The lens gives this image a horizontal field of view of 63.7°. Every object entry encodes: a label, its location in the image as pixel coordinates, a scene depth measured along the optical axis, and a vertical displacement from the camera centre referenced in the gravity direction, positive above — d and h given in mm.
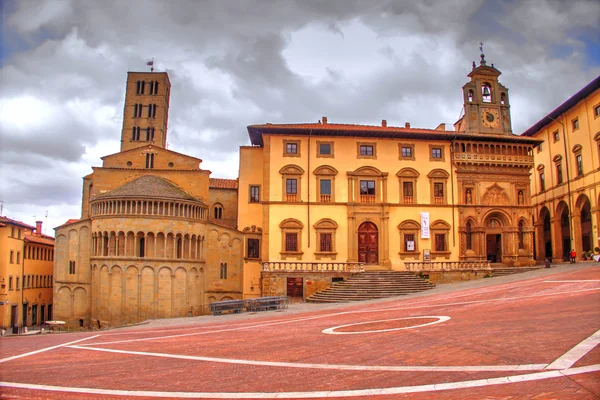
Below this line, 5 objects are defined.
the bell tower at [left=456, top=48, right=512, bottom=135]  47156 +14562
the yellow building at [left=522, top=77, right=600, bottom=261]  45250 +7858
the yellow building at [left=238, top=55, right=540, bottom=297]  43625 +5349
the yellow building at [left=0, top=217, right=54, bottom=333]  51031 -2224
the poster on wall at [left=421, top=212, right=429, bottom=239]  44469 +2516
